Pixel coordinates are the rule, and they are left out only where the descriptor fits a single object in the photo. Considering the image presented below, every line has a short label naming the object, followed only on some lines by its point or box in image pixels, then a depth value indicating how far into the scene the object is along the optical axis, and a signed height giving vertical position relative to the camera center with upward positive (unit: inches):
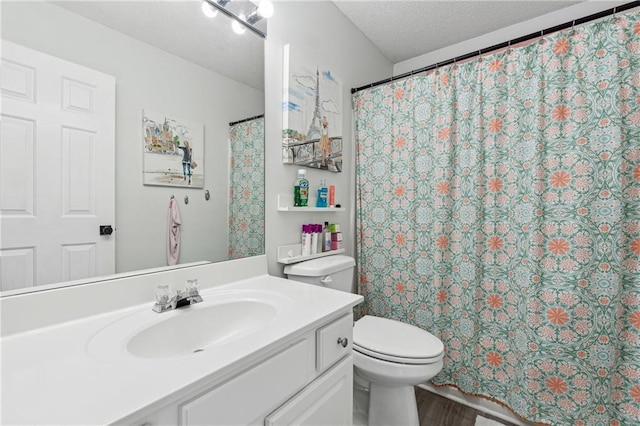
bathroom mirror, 31.2 +17.6
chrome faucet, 35.1 -11.3
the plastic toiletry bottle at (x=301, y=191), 59.7 +4.2
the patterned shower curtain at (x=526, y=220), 48.4 -1.6
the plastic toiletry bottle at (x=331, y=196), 69.7 +3.6
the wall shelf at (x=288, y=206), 57.2 +0.8
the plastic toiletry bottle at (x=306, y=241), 62.0 -6.7
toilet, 48.9 -25.5
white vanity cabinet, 22.2 -17.4
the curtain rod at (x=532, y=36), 48.2 +34.4
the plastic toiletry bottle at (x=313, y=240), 63.7 -6.6
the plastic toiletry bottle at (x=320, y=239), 65.2 -6.8
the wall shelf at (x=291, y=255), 57.6 -9.3
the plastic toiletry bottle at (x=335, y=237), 69.7 -6.5
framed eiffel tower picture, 57.3 +21.4
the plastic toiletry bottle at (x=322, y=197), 66.4 +3.2
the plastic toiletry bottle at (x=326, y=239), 68.2 -6.9
